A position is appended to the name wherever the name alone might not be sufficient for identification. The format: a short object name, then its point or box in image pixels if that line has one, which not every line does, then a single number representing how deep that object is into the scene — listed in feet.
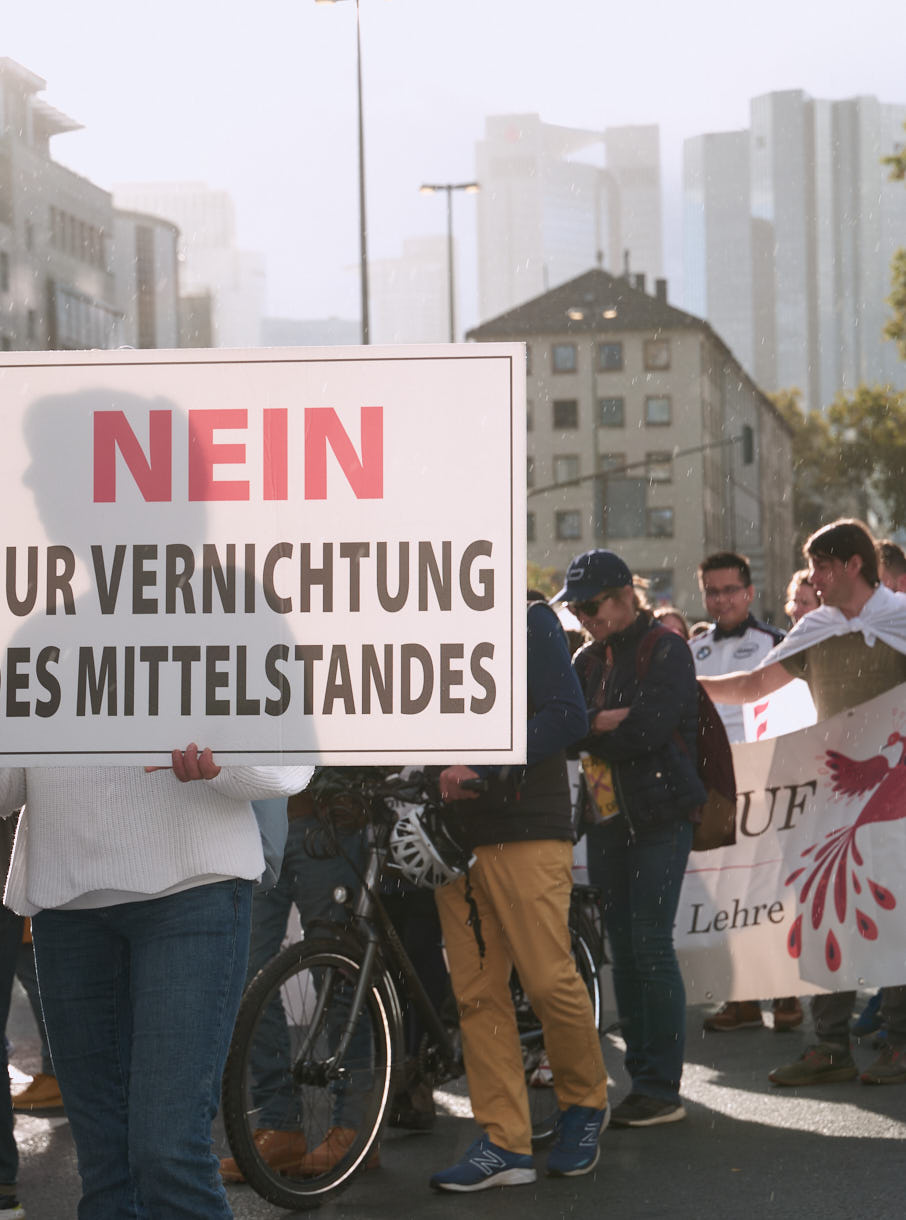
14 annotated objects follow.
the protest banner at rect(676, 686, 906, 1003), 22.66
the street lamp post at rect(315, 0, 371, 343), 79.97
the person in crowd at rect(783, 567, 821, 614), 30.32
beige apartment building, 329.72
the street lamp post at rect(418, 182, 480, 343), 125.98
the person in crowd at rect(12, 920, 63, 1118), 21.88
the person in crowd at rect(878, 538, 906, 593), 28.73
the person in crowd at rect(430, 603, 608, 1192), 17.98
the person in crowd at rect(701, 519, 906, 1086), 22.29
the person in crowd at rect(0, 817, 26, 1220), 16.15
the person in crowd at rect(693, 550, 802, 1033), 29.91
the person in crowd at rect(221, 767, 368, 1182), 17.33
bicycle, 17.02
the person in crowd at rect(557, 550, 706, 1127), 20.62
